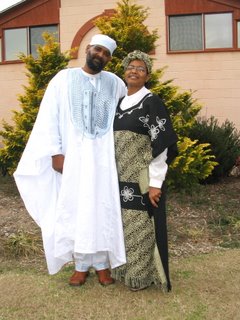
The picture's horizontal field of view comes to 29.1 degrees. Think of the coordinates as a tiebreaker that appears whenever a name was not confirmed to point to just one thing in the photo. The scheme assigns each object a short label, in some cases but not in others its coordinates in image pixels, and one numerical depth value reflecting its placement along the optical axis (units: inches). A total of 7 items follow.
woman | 139.0
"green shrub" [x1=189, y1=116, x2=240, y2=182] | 334.6
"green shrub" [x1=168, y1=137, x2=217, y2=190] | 279.1
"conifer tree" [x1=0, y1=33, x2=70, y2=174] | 303.5
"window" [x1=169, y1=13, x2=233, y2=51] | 421.7
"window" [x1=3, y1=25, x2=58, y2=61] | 450.6
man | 141.1
